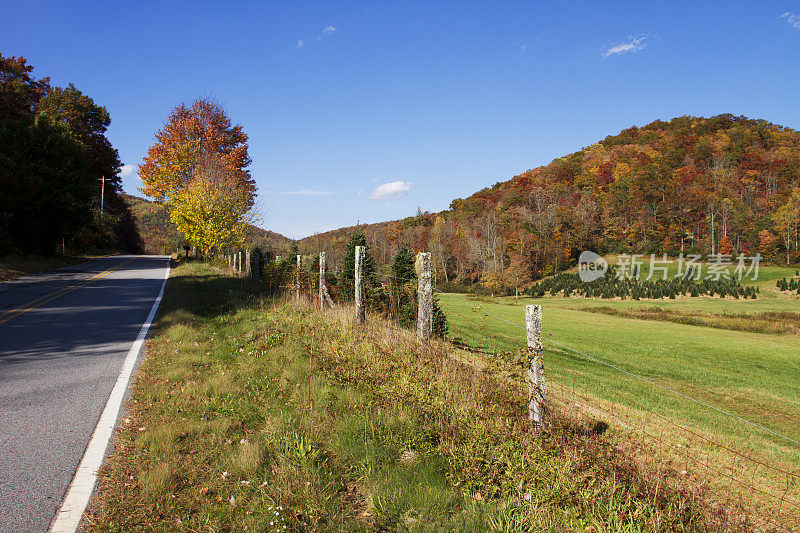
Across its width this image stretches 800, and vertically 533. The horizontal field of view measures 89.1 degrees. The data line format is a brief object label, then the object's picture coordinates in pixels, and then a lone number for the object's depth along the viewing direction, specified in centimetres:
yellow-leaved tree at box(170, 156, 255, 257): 2495
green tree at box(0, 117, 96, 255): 2434
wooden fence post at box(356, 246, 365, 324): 864
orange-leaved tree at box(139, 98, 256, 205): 3203
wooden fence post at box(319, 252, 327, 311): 1117
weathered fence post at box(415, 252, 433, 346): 655
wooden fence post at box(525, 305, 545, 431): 422
